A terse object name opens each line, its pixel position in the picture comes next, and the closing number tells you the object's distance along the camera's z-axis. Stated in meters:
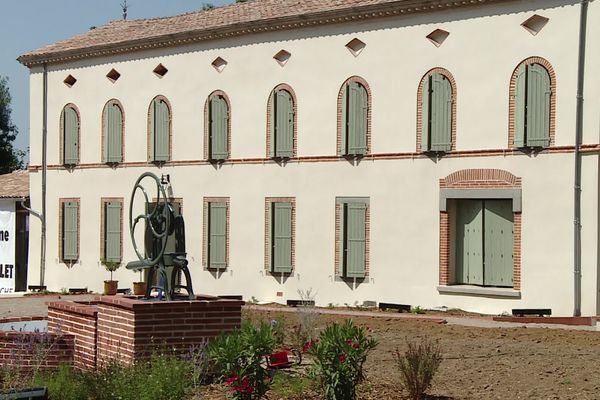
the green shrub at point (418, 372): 11.29
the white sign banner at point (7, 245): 35.75
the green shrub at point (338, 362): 10.54
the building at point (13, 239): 35.75
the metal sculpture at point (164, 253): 13.35
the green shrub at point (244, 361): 10.53
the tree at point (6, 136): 56.03
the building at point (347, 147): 22.38
